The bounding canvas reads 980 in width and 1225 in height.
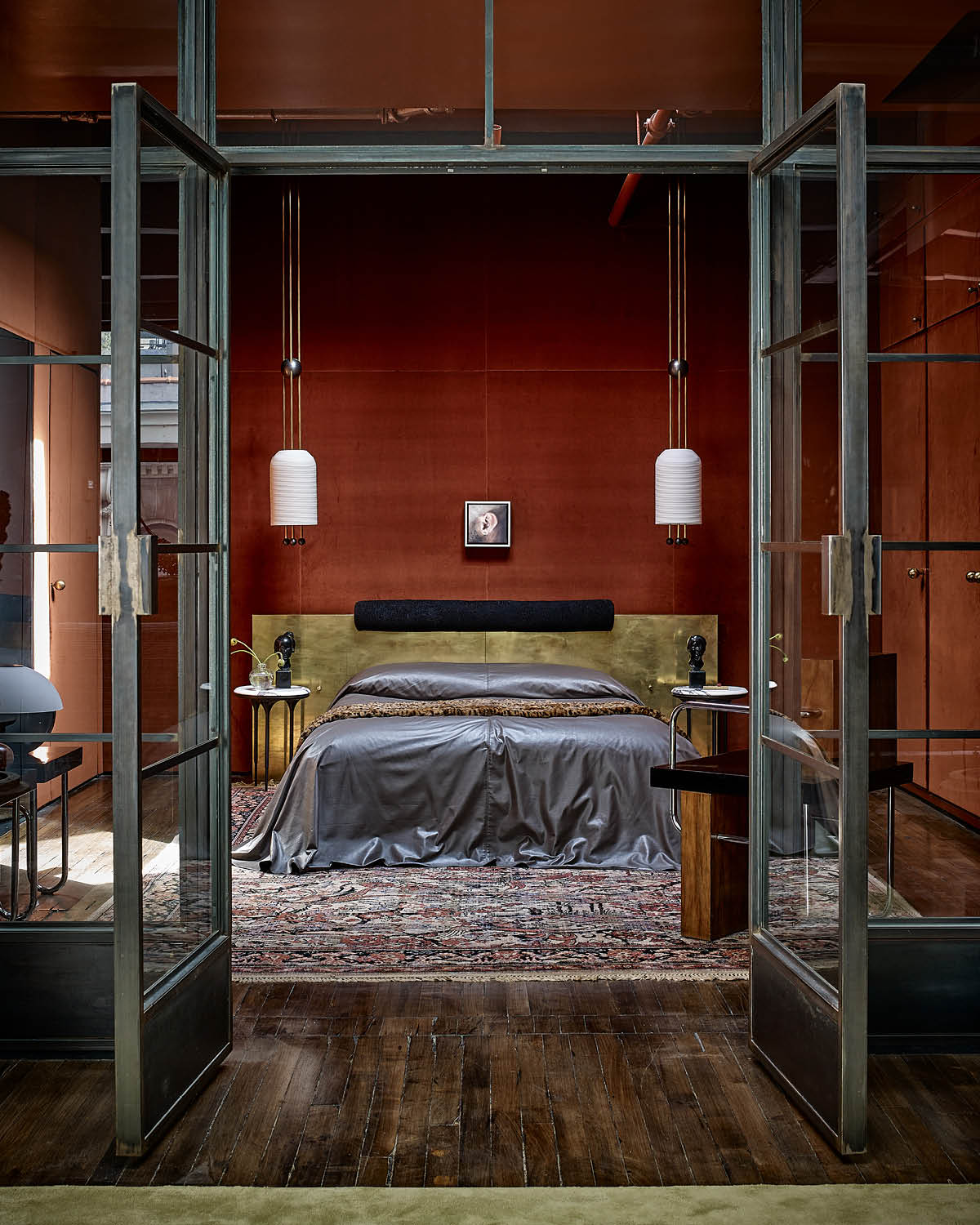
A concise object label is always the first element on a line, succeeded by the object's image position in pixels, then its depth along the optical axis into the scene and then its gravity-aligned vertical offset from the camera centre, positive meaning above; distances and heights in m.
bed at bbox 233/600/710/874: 4.78 -0.80
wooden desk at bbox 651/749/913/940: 3.61 -0.78
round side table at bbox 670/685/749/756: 6.13 -0.46
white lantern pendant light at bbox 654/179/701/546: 6.42 +1.59
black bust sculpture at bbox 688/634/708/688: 6.39 -0.29
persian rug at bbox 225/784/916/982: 3.47 -1.08
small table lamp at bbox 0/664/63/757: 2.75 -0.22
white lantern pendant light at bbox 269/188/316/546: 5.94 +0.62
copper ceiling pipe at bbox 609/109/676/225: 2.79 +1.16
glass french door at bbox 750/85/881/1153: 2.26 -0.01
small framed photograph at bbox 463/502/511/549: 6.65 +0.46
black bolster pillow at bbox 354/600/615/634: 6.57 -0.05
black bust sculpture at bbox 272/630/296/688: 6.45 -0.25
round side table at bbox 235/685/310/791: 6.23 -0.47
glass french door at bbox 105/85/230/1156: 2.26 -0.02
